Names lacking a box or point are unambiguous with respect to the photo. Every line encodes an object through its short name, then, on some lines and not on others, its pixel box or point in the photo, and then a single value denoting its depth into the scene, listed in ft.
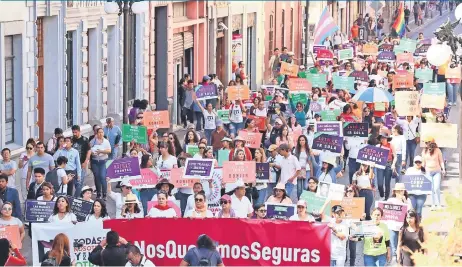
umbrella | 99.55
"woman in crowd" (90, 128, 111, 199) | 80.43
